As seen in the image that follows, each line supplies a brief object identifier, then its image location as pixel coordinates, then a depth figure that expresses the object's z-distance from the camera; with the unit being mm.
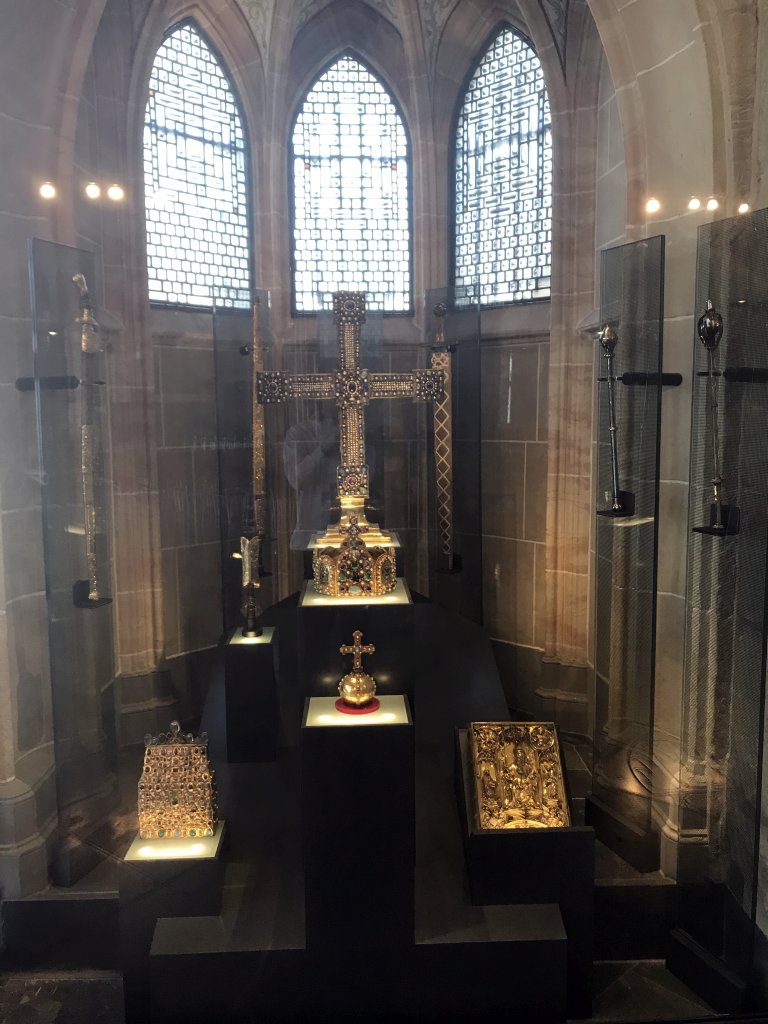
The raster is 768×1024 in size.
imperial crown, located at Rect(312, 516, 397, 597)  3770
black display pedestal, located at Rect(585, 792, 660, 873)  3711
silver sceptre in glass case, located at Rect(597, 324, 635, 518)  3715
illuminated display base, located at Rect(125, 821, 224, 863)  3053
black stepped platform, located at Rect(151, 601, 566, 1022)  2912
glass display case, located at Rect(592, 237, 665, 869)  3605
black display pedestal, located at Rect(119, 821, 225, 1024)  3039
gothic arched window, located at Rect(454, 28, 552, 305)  5625
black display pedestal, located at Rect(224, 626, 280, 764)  3955
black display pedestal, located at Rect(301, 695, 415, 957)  2838
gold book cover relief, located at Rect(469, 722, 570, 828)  3420
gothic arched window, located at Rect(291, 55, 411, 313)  6141
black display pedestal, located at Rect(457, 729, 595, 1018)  3139
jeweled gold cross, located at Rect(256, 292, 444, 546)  4531
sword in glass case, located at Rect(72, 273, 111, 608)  3764
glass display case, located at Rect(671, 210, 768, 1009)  2998
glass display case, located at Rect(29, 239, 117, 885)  3604
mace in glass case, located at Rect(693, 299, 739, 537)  3145
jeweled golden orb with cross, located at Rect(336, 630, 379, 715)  3014
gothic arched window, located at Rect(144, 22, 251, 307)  5535
